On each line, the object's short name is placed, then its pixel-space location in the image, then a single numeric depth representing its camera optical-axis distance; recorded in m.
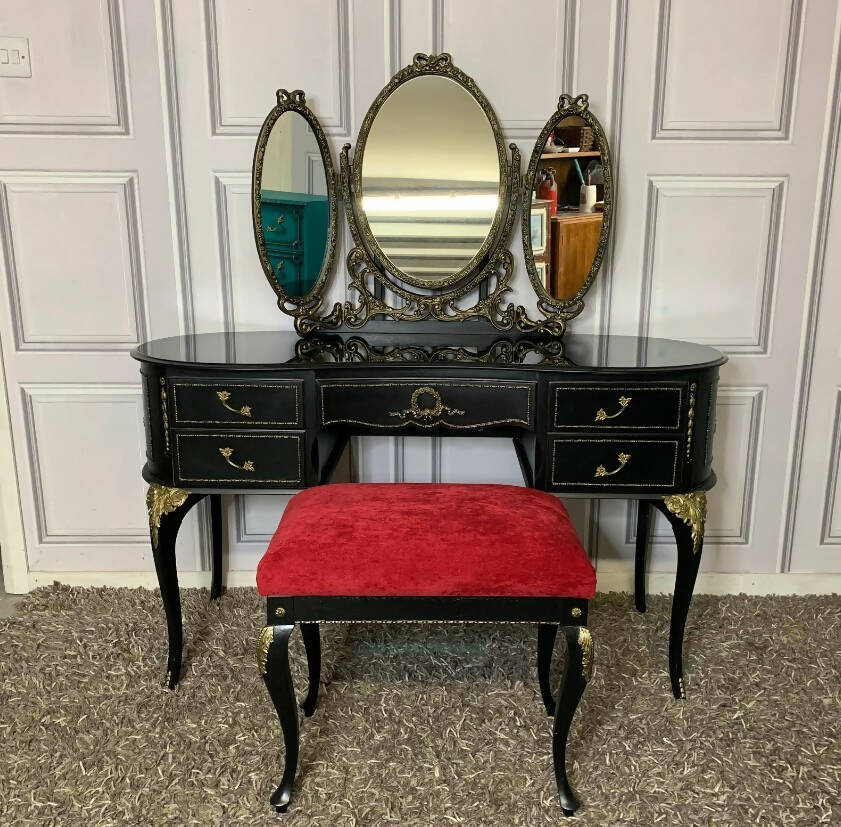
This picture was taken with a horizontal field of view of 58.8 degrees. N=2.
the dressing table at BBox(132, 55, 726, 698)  1.76
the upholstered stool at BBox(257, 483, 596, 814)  1.42
